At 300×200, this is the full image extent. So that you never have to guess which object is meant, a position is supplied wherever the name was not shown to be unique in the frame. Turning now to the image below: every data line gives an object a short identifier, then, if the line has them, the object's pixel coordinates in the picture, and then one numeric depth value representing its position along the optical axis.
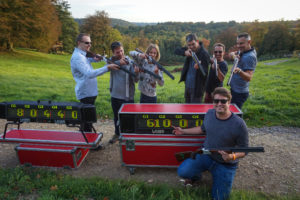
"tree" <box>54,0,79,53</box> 51.12
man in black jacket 5.35
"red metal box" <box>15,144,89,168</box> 4.64
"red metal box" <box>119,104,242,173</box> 4.21
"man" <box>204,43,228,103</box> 5.55
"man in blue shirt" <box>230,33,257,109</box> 4.88
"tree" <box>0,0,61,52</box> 26.31
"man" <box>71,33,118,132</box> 4.70
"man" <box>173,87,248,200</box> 3.57
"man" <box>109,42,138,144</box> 5.20
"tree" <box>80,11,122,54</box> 42.19
